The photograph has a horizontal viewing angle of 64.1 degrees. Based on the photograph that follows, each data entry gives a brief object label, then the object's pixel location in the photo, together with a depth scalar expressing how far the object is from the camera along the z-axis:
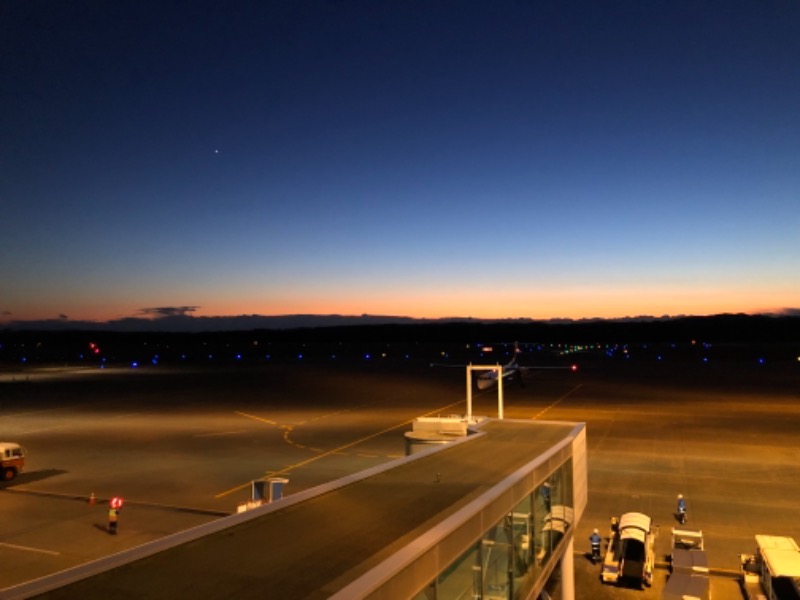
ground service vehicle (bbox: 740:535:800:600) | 18.84
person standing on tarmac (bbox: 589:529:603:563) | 23.44
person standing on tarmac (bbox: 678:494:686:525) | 27.76
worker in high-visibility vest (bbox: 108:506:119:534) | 23.97
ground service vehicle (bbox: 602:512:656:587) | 21.31
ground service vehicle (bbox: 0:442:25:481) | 32.56
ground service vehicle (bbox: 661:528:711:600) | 19.48
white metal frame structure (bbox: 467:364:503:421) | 31.33
